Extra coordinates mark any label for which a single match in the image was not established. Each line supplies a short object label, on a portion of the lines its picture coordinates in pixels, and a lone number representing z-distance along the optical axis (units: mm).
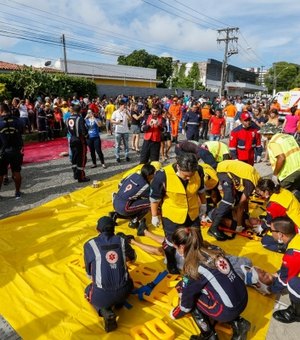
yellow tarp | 3064
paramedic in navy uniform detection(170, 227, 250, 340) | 2701
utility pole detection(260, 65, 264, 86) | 96069
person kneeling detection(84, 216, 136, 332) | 3045
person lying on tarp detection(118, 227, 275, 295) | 3605
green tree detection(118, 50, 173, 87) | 63688
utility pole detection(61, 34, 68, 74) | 28814
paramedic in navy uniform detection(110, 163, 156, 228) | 5043
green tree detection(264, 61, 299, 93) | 88625
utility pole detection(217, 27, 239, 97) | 33344
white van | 17955
